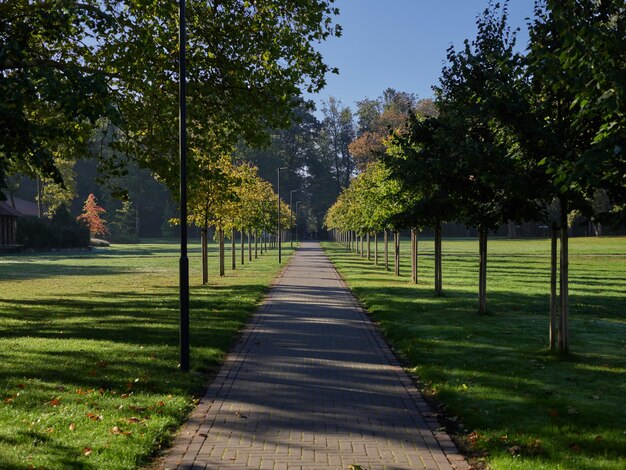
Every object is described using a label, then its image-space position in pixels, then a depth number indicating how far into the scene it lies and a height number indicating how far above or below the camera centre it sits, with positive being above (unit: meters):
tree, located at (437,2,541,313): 10.30 +1.63
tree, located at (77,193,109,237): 83.38 +1.35
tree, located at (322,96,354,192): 119.31 +16.33
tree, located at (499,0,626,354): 6.82 +1.60
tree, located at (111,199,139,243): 95.06 +0.31
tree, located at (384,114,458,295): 13.85 +1.24
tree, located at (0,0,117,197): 9.31 +2.22
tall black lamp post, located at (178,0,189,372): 9.66 +0.00
